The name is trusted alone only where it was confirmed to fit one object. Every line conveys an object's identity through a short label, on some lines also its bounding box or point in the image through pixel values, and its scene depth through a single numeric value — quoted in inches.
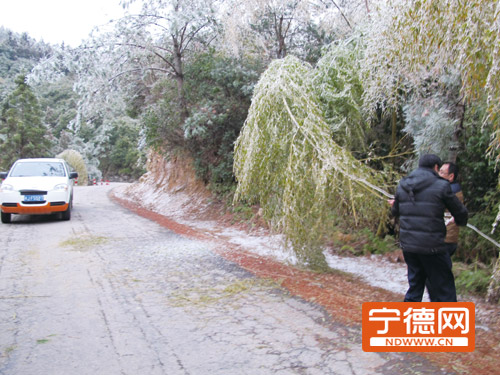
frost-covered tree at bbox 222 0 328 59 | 466.9
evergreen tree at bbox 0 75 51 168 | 1491.1
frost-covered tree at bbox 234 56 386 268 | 216.2
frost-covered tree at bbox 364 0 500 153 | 161.5
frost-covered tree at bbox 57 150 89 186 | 1718.4
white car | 434.9
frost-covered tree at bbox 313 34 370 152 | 293.4
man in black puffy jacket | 156.1
